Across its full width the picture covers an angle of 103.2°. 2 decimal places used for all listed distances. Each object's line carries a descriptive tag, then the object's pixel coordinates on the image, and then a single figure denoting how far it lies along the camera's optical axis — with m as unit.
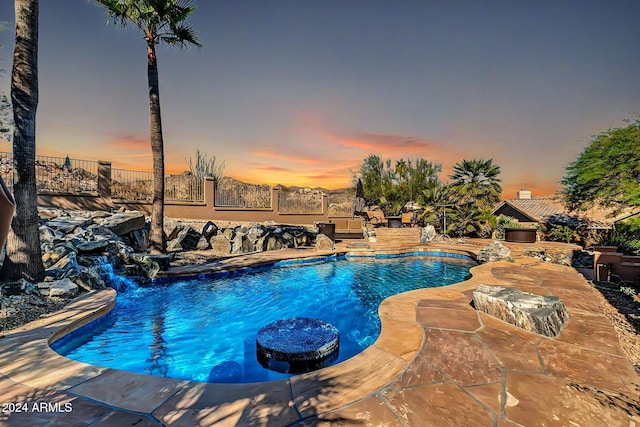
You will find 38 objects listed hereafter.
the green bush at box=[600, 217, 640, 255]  8.33
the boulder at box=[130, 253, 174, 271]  6.44
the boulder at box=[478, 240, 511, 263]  7.82
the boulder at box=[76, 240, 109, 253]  5.92
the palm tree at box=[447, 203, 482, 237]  13.89
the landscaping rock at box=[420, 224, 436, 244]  12.54
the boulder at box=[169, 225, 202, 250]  9.86
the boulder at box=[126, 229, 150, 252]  8.49
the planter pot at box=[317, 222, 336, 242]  11.99
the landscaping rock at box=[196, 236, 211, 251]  10.01
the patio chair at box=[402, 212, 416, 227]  17.06
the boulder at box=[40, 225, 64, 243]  5.75
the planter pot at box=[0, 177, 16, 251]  0.95
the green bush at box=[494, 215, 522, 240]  13.67
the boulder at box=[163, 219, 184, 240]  10.12
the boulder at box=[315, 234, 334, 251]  10.75
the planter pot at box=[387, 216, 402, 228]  15.29
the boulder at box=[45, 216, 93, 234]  6.87
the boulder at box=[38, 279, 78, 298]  4.13
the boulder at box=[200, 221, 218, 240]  10.56
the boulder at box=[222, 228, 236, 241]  10.67
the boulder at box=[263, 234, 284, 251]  10.71
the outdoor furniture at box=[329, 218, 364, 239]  17.43
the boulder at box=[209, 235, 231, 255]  9.99
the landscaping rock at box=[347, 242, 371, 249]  11.18
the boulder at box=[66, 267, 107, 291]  4.74
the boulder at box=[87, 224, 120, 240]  6.97
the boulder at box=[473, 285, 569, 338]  2.90
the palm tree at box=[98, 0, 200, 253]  7.50
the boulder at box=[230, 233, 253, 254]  10.09
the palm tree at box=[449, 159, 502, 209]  15.29
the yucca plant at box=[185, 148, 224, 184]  21.86
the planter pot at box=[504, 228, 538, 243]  11.59
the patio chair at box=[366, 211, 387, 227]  18.23
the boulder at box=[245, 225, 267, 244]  10.70
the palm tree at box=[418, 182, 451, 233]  14.91
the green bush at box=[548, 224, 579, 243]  12.09
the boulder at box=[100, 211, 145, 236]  8.04
